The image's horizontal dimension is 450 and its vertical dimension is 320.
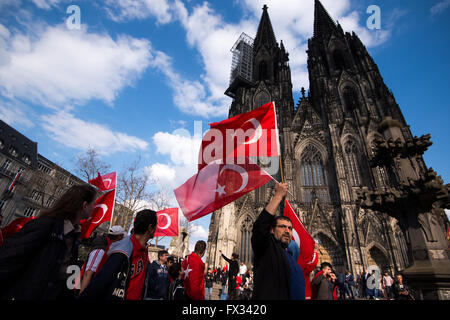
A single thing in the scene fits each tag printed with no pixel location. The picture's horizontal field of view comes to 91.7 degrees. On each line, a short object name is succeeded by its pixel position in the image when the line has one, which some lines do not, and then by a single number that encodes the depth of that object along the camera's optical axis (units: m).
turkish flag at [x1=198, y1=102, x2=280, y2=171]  4.45
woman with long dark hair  1.32
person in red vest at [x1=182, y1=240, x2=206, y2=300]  3.74
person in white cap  2.57
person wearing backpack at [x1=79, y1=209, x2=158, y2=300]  1.57
